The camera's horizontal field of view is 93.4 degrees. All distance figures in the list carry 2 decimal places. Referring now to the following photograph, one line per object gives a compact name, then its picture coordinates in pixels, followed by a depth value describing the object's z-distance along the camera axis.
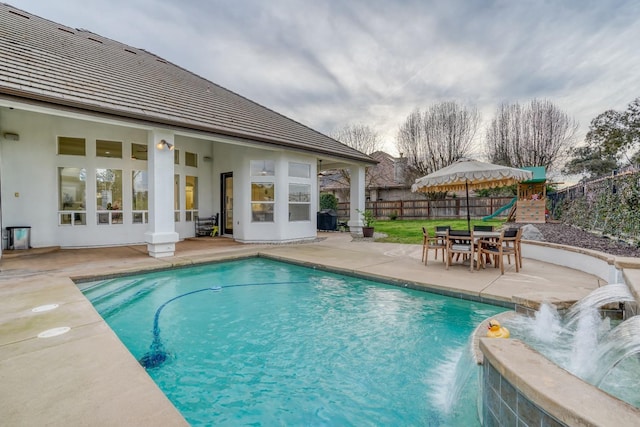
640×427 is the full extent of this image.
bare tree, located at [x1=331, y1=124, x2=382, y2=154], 26.12
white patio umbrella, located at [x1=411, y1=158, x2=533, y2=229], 6.47
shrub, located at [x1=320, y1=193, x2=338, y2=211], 18.31
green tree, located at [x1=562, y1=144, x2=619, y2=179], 20.34
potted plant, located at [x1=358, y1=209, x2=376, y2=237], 11.84
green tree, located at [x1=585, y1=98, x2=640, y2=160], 16.23
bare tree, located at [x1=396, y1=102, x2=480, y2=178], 22.05
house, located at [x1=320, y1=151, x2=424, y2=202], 25.69
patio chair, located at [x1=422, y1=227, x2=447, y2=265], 6.64
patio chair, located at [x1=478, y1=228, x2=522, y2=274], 5.98
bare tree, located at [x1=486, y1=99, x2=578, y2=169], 21.56
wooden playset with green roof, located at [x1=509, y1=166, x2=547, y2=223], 14.26
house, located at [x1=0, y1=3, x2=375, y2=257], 7.03
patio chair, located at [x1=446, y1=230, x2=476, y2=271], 6.23
